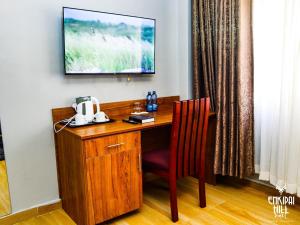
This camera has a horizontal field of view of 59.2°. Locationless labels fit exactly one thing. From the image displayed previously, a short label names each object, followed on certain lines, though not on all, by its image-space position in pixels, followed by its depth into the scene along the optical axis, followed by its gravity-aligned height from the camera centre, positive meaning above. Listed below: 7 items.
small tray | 1.97 -0.33
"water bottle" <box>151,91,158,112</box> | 2.60 -0.23
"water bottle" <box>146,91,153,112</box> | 2.58 -0.24
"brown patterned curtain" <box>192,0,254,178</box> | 2.25 +0.00
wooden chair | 1.90 -0.56
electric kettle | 2.00 -0.23
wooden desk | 1.77 -0.63
